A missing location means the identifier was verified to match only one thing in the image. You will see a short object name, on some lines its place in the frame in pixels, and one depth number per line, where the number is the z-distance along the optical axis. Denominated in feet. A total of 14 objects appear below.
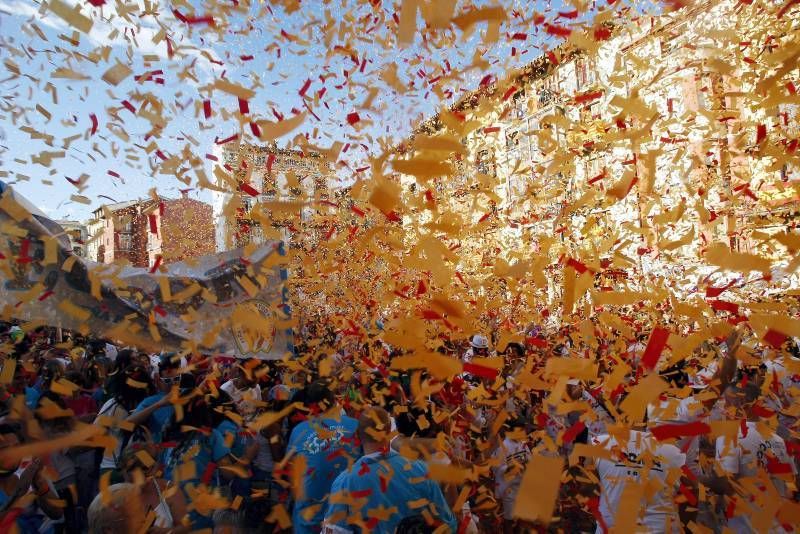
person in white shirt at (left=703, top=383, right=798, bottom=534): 10.84
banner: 10.68
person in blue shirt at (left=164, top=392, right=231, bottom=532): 11.13
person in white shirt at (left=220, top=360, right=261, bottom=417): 16.55
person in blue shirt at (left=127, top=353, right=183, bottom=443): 12.62
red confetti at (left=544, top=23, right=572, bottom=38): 12.08
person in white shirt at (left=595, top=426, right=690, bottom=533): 10.46
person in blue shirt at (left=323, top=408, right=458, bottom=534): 8.24
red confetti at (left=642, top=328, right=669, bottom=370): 8.45
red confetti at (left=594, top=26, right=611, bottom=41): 11.05
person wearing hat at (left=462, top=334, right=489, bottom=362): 23.95
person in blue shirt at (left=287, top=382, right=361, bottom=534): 10.83
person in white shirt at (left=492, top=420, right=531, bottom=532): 13.53
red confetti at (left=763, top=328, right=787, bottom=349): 8.30
